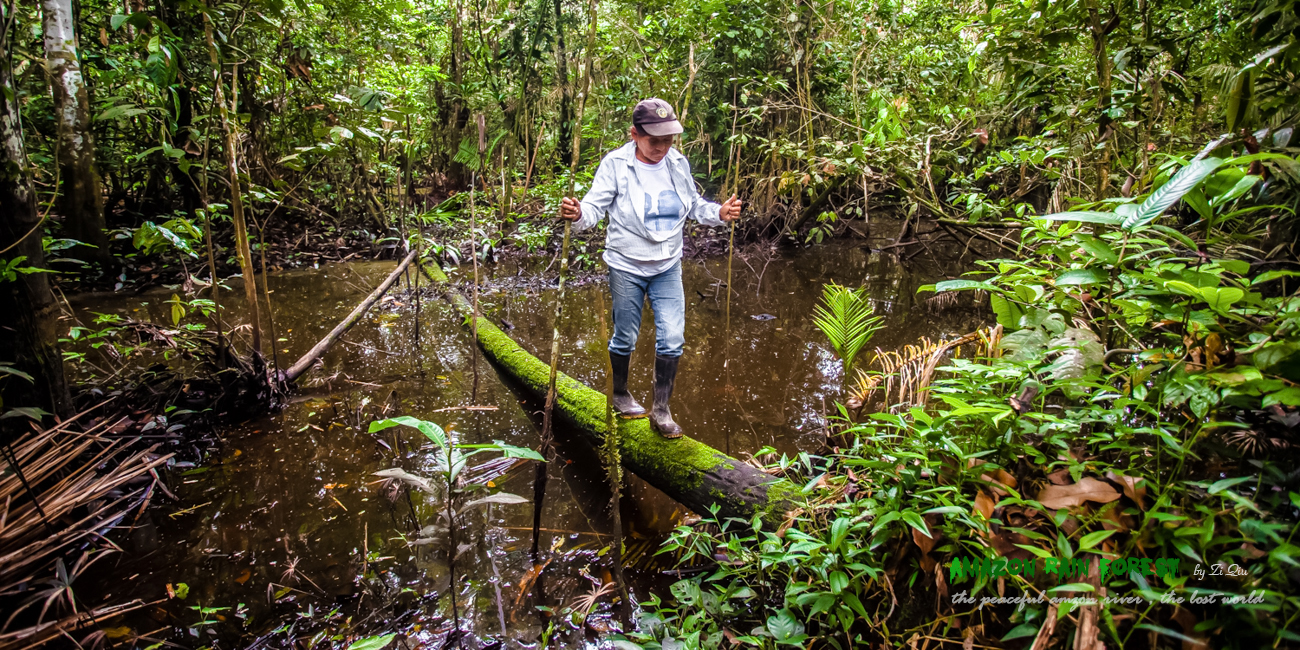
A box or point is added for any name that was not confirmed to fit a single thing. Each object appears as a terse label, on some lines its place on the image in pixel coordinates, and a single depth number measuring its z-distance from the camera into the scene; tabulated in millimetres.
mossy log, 2286
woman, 2721
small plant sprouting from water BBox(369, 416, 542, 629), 1620
